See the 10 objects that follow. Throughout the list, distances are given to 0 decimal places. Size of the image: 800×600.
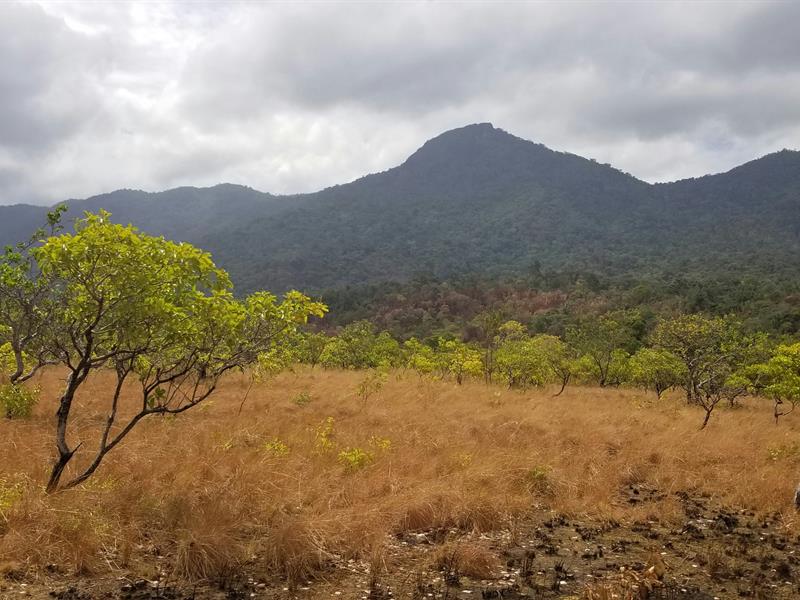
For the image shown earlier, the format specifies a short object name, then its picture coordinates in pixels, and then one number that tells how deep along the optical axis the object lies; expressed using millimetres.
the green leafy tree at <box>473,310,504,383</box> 28266
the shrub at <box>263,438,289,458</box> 9539
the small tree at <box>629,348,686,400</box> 27031
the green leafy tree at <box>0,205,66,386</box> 8492
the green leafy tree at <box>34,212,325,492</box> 6117
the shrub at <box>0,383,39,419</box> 10656
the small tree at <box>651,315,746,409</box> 18578
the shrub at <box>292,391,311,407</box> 16812
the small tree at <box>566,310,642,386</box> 34062
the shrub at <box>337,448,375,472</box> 9241
